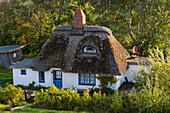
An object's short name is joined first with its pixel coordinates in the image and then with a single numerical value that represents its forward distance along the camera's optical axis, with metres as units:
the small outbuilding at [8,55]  32.41
